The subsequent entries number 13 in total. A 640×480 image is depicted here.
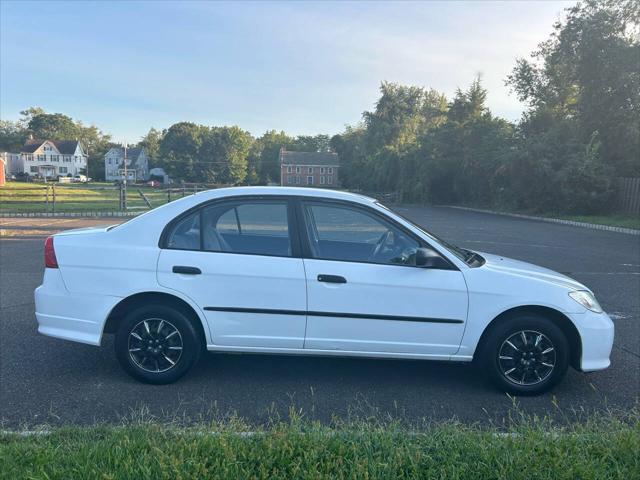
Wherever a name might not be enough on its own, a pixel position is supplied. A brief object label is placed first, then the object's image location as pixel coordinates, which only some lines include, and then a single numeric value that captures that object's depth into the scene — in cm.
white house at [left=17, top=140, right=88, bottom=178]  9175
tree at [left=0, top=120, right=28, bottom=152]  10769
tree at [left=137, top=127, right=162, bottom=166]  10500
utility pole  2420
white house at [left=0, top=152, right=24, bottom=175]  9122
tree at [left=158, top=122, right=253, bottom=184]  7562
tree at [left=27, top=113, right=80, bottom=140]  11512
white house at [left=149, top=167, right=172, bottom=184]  8976
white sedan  422
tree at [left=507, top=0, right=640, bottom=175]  2661
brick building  8188
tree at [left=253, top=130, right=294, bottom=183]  8943
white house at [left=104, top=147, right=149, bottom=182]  9731
